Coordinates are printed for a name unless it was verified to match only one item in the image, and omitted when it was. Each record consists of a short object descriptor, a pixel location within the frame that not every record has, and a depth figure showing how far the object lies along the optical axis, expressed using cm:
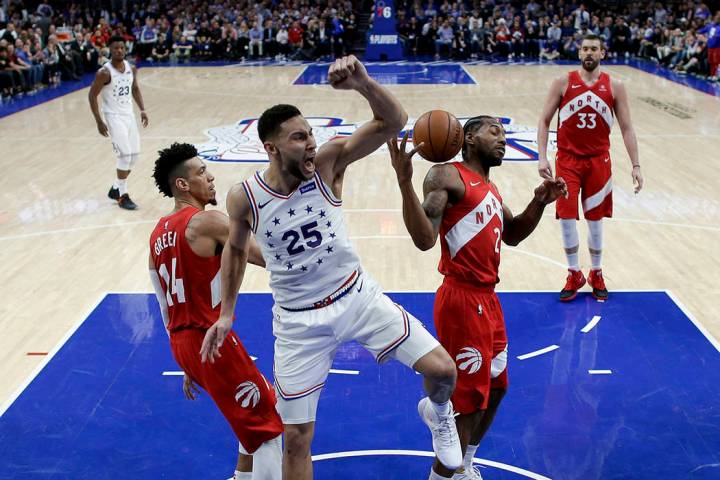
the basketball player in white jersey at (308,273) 385
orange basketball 443
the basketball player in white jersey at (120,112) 967
